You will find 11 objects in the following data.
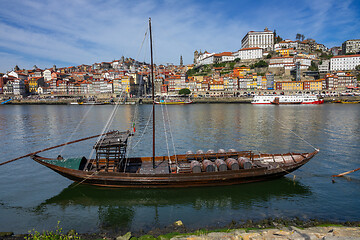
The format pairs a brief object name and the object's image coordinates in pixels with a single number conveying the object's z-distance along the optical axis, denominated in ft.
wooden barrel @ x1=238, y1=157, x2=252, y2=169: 43.68
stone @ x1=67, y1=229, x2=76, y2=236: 28.49
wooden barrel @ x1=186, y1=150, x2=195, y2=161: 47.73
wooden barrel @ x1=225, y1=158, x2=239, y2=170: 43.55
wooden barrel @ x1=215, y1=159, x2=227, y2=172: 43.16
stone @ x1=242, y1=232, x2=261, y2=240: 24.73
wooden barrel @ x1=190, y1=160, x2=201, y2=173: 42.50
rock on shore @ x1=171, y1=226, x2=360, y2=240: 24.44
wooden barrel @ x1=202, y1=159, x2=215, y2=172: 42.84
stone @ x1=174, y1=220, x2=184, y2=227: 31.39
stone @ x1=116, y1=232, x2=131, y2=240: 26.84
